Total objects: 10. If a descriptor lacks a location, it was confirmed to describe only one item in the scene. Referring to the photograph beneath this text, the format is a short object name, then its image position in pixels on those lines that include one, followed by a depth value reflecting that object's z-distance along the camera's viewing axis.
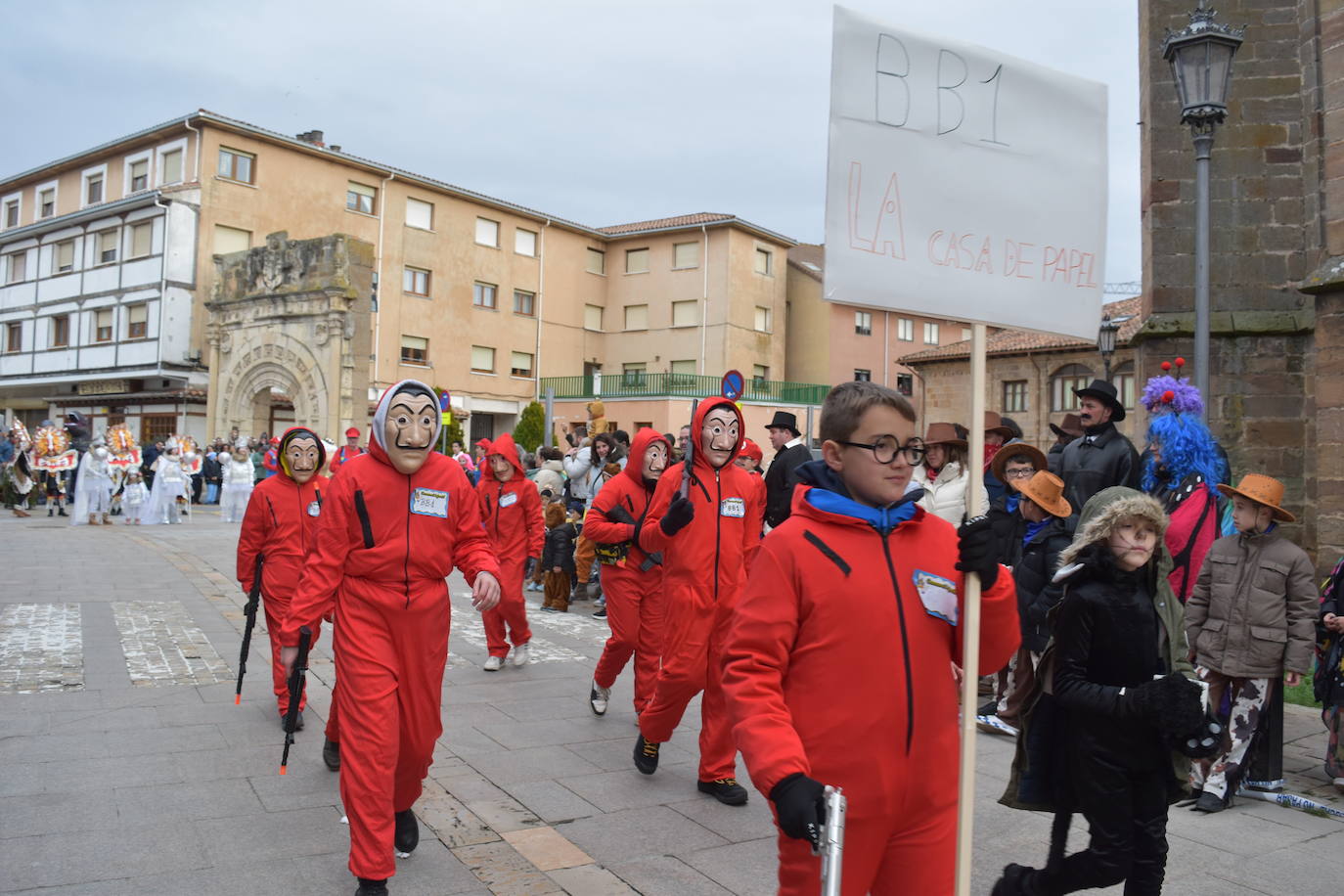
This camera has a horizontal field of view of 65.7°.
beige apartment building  37.78
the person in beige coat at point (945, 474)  7.34
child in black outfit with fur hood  3.38
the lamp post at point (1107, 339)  19.95
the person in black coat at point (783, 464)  8.93
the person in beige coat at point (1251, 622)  5.21
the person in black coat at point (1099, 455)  6.63
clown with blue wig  5.78
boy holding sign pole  2.59
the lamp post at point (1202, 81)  7.92
